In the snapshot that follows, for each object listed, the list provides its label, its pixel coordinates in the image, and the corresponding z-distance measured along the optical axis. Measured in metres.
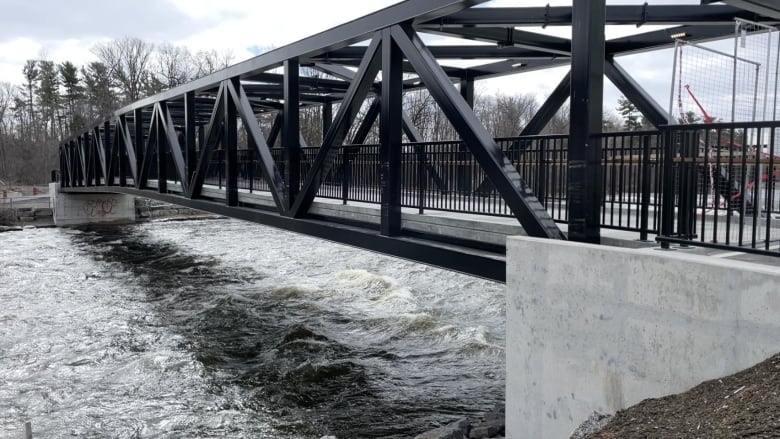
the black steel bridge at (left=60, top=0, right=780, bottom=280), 6.37
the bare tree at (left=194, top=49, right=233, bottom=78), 81.45
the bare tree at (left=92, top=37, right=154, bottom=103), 83.19
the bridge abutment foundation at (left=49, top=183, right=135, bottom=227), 44.00
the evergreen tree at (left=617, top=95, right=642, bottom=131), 53.97
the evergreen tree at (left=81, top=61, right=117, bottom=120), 83.56
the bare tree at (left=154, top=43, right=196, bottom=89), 80.94
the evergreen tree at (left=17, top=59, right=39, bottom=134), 90.56
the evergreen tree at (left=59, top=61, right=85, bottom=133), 86.94
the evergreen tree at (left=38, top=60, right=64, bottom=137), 86.44
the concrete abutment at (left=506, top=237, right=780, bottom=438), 4.76
